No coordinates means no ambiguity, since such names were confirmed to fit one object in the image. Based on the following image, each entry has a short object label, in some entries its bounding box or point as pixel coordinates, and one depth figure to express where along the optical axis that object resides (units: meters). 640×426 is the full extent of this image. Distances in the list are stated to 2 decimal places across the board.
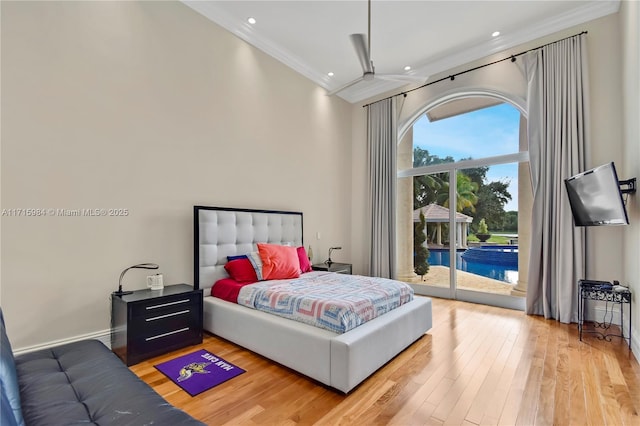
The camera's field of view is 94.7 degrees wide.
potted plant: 4.56
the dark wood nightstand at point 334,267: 4.64
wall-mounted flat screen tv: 2.76
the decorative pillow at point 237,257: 3.63
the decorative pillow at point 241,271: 3.41
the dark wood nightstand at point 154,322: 2.51
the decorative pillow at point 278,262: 3.51
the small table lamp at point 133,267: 2.74
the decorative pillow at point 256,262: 3.47
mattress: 2.35
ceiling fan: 2.84
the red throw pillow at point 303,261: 4.10
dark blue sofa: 1.22
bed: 2.15
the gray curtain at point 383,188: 5.30
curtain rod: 3.99
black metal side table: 2.98
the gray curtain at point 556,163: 3.60
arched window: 4.35
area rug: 2.21
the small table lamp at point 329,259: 4.91
